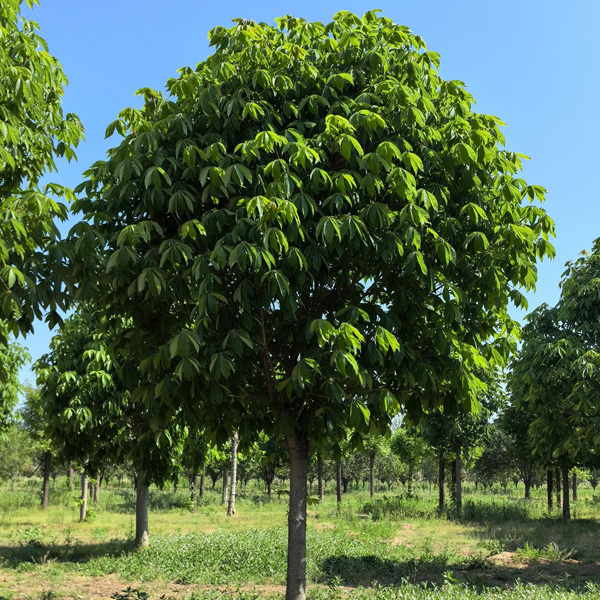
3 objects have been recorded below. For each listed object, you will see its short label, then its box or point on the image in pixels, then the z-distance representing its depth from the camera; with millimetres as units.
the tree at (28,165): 5652
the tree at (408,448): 40938
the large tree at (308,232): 6164
